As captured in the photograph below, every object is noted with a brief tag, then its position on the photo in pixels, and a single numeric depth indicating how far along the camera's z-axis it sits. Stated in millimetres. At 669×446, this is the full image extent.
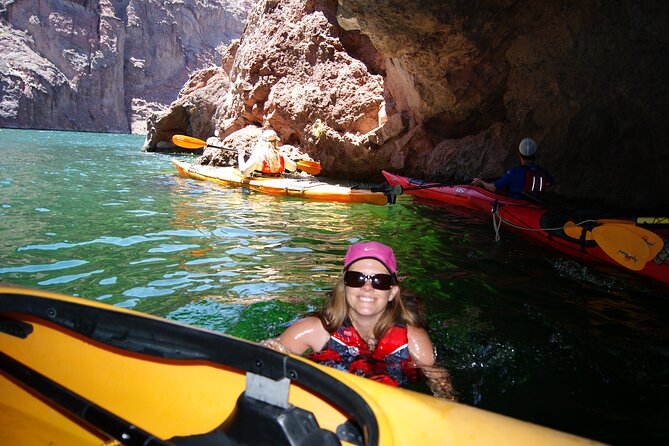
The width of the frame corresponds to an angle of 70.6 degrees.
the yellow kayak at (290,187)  8258
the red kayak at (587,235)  4363
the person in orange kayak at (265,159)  9875
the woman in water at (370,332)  2395
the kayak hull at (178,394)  1379
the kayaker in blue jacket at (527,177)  6488
